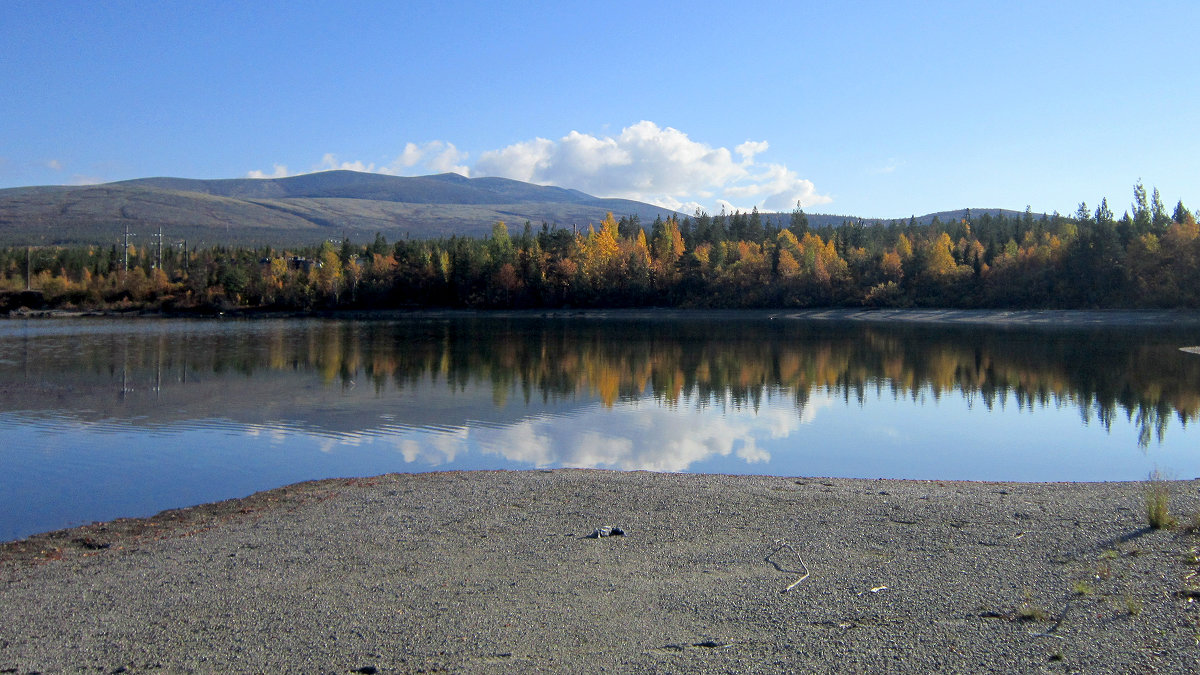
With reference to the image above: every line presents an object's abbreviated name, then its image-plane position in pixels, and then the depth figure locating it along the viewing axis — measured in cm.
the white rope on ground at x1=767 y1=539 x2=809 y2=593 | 775
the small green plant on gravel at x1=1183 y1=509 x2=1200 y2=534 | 883
